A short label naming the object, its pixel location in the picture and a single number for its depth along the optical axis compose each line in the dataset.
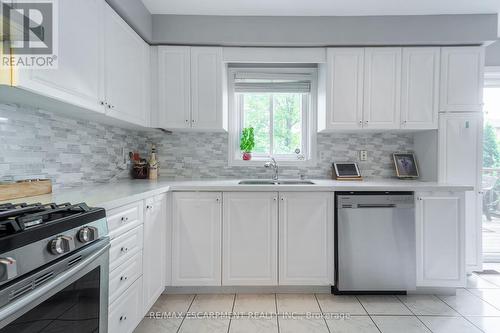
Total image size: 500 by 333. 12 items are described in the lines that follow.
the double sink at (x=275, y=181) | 2.65
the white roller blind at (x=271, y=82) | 2.96
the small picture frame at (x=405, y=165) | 2.84
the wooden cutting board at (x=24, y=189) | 1.34
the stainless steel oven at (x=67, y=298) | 0.74
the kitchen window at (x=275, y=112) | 2.96
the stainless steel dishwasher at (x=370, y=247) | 2.23
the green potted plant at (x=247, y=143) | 2.92
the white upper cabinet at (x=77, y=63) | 1.30
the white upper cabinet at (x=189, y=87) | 2.58
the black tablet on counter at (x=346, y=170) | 2.81
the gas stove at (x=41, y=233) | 0.71
